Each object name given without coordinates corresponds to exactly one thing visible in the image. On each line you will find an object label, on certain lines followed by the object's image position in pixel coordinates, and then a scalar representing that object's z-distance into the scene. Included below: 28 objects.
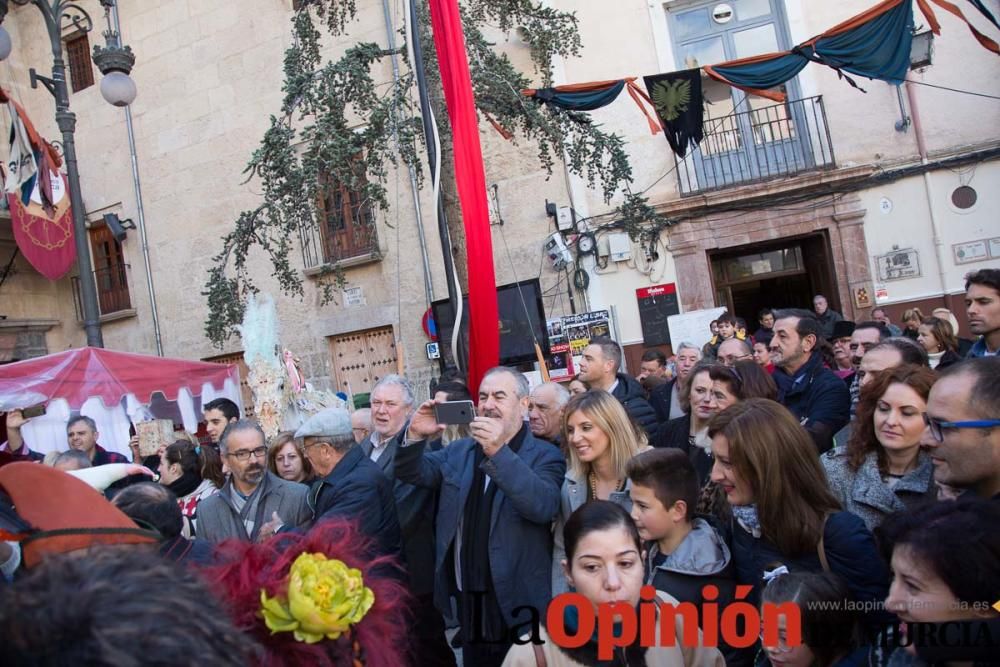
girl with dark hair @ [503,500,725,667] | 1.95
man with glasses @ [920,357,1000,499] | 2.05
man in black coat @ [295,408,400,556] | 3.38
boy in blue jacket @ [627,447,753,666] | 2.44
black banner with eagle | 8.59
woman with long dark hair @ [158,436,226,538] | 4.80
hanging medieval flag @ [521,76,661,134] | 7.96
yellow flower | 1.55
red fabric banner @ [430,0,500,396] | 4.00
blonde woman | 3.08
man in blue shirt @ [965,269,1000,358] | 3.65
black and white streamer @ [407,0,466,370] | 4.23
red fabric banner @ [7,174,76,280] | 11.27
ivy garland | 6.92
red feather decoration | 1.59
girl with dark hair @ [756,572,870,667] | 1.99
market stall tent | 7.45
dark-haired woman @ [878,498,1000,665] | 1.53
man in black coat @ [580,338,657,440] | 4.69
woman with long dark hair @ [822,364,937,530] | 2.55
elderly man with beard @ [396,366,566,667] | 2.92
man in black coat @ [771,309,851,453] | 3.90
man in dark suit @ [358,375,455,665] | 3.67
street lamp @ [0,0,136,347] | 6.86
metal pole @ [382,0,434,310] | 11.91
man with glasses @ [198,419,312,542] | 3.62
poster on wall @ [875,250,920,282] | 10.14
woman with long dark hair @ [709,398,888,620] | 2.21
